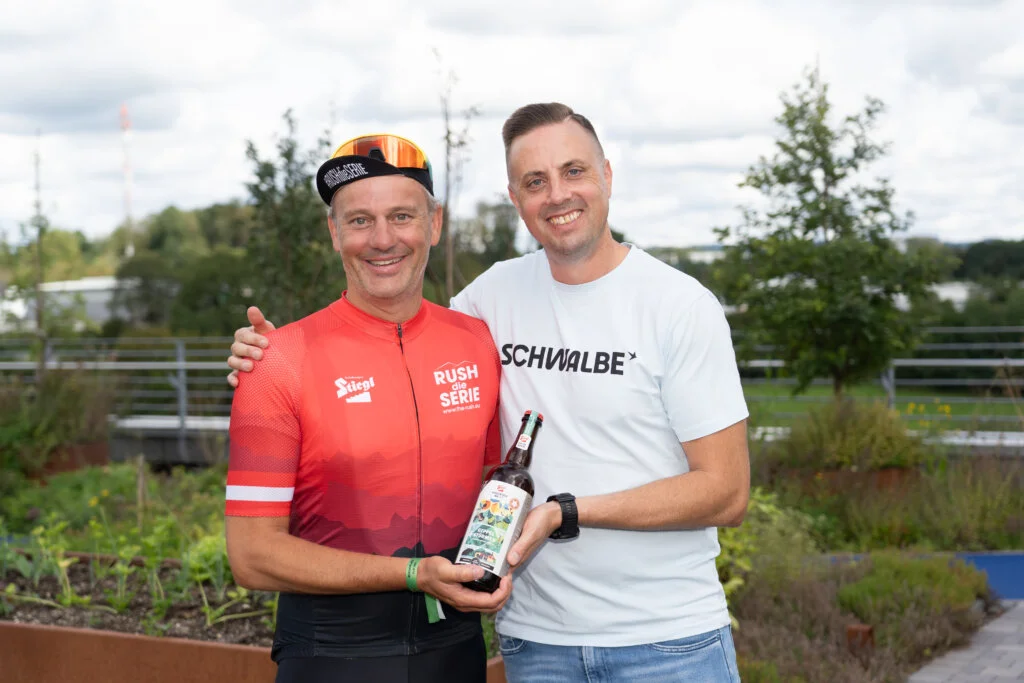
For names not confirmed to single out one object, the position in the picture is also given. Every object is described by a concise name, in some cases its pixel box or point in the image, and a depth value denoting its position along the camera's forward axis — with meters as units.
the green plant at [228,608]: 4.92
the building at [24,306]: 17.61
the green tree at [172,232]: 55.26
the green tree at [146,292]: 30.61
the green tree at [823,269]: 11.10
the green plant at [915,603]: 6.54
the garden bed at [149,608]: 4.85
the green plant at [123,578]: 5.15
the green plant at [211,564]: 5.14
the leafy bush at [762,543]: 6.11
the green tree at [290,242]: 9.16
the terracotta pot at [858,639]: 6.28
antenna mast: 79.31
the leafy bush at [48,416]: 11.41
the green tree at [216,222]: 47.00
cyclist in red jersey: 2.59
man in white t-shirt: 2.74
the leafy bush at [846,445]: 9.75
